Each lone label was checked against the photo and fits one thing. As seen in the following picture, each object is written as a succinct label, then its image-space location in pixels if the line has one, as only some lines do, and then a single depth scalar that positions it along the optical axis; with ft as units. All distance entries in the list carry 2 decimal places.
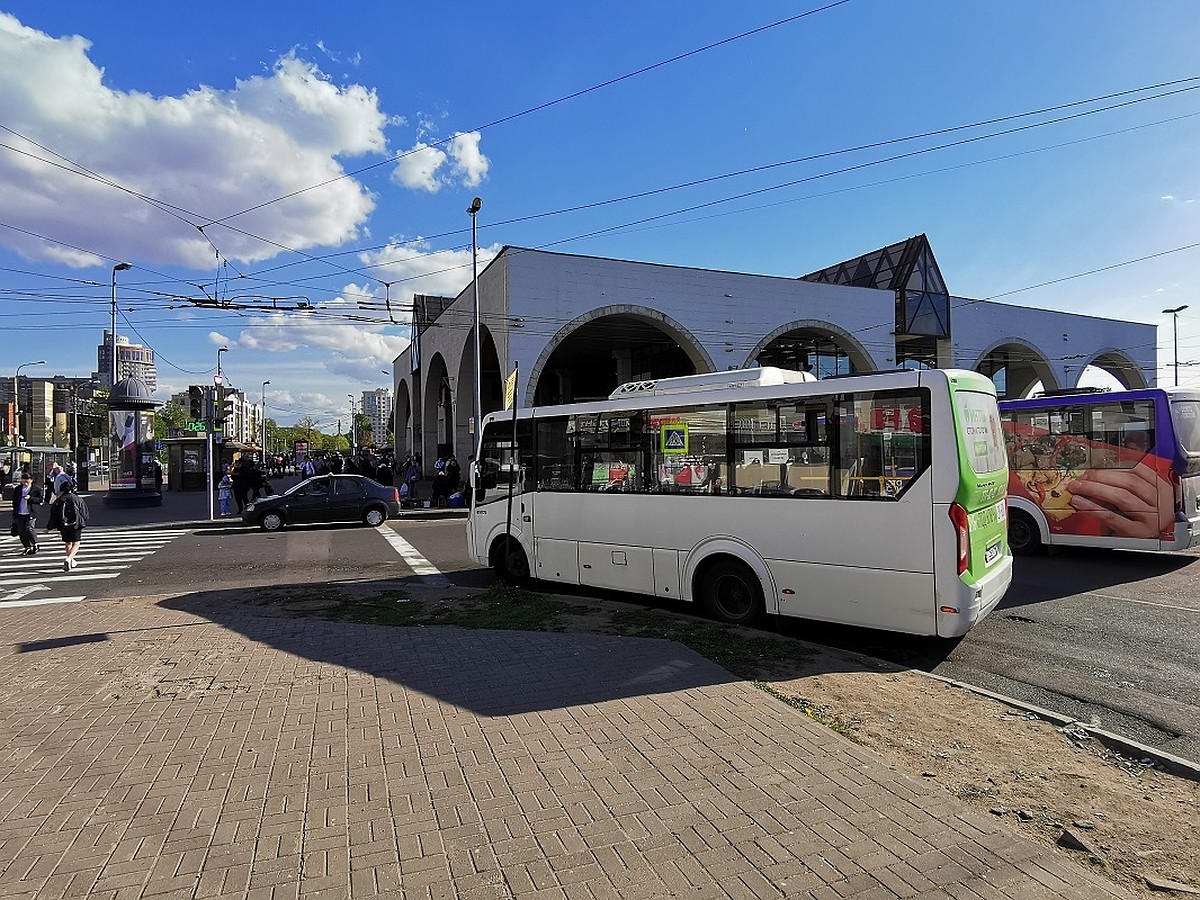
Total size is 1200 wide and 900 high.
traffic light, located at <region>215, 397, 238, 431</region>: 70.54
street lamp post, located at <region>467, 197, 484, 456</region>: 81.30
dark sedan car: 62.08
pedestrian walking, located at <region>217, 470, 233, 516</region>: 74.90
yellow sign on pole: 29.24
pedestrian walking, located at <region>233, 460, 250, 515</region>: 75.00
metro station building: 92.12
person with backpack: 38.83
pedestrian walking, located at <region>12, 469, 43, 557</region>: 46.76
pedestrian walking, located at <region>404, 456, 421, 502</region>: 90.96
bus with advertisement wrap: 35.01
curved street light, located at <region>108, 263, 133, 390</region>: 80.64
